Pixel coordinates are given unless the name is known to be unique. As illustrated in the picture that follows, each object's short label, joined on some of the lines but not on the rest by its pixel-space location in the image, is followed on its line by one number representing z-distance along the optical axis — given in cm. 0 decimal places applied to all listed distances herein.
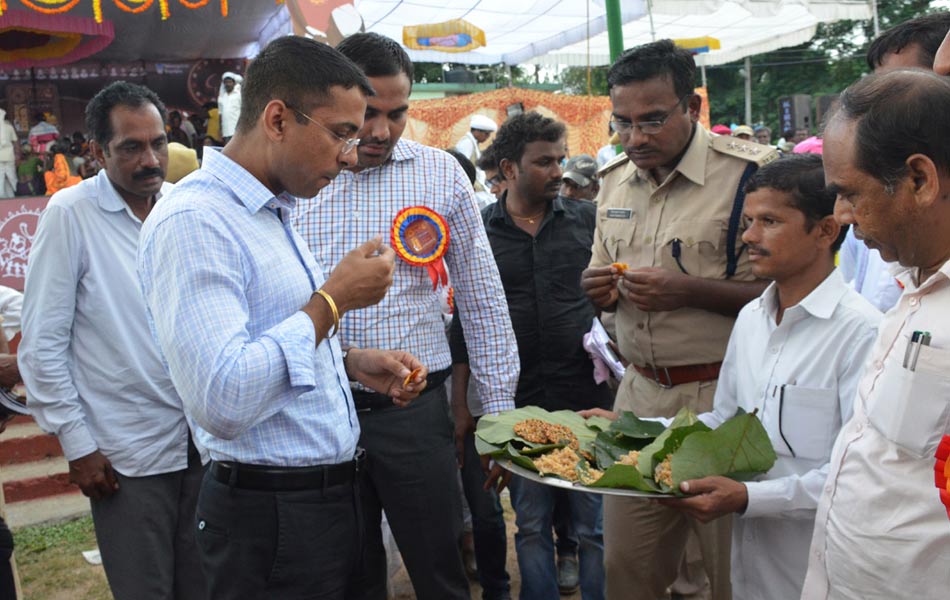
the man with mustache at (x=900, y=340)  160
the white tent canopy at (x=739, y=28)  1781
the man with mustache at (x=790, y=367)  226
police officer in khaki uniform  291
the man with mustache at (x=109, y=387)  292
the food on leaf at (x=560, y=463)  227
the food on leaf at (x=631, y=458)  234
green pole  553
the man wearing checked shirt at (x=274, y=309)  182
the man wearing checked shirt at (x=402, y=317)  272
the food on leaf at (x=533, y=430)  249
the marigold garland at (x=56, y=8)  935
